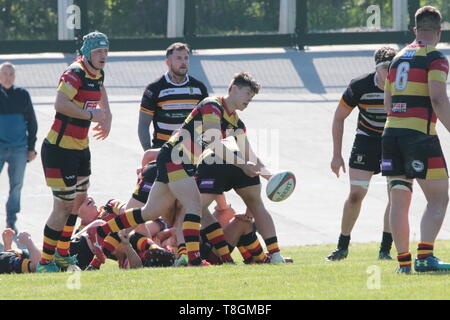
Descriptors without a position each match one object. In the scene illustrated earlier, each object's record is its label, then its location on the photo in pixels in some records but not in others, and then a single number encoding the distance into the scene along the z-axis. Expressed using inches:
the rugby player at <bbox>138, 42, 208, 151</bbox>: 482.0
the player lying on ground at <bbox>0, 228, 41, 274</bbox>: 432.8
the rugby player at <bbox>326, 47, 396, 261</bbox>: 450.0
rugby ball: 421.7
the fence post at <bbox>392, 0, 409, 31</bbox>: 919.7
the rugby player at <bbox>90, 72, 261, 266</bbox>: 412.5
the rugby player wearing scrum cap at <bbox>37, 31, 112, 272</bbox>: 422.0
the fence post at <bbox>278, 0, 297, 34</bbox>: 909.8
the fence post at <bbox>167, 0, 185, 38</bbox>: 897.5
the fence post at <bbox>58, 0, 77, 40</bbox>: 880.3
